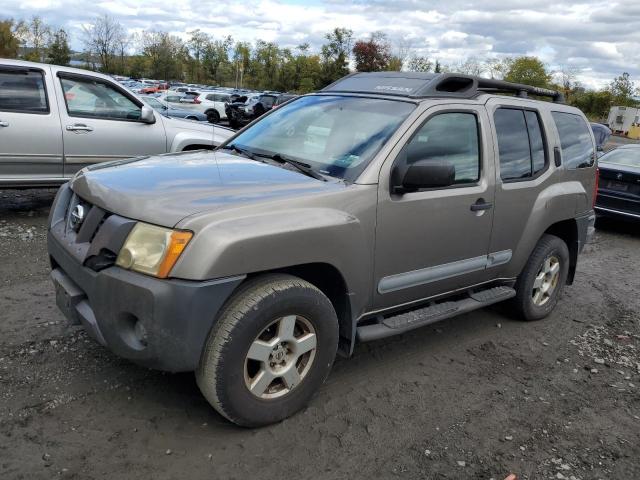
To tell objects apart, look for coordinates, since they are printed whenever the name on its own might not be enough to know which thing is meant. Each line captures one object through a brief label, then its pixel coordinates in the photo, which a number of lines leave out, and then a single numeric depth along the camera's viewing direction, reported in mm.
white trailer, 47406
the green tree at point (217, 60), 81750
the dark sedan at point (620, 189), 8742
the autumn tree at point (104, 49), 69000
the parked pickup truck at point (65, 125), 6488
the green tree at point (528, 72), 65500
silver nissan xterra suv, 2643
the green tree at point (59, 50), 60125
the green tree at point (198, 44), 86062
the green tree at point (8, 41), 57156
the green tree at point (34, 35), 67875
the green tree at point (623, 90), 60594
